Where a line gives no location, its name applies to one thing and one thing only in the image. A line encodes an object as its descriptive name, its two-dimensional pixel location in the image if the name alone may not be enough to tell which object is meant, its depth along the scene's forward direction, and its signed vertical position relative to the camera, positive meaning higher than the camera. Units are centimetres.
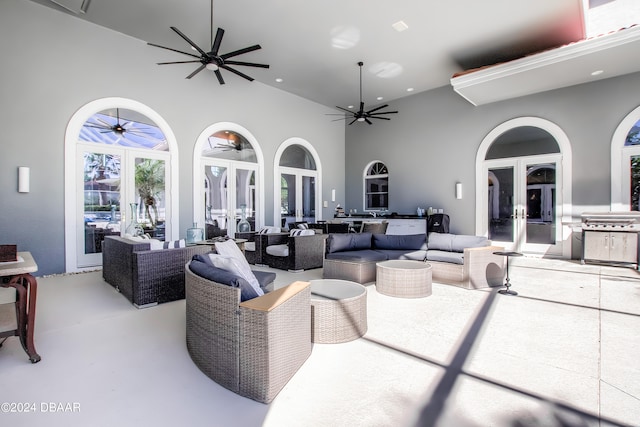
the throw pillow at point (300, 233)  512 -35
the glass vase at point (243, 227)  581 -29
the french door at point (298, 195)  836 +51
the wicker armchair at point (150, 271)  325 -66
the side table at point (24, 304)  200 -63
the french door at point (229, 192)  675 +49
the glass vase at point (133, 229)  414 -23
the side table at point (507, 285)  375 -96
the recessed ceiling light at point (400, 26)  520 +326
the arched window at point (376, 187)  923 +80
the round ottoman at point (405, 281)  358 -83
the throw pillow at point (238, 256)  220 -41
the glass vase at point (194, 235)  443 -33
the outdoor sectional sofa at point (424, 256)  402 -62
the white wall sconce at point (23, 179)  454 +51
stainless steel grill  533 -17
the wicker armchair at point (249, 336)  164 -72
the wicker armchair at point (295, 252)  499 -68
